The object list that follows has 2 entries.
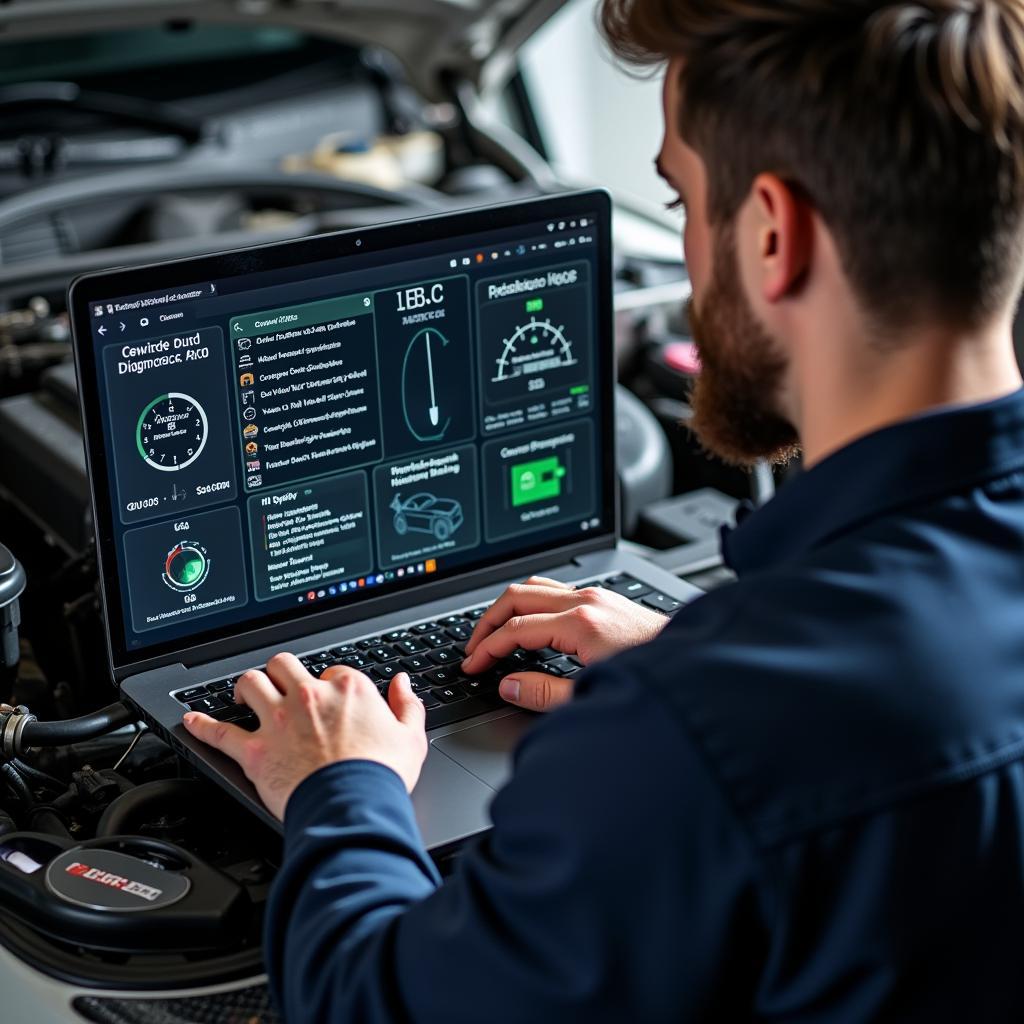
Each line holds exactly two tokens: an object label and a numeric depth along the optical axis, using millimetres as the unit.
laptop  1303
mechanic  1009
